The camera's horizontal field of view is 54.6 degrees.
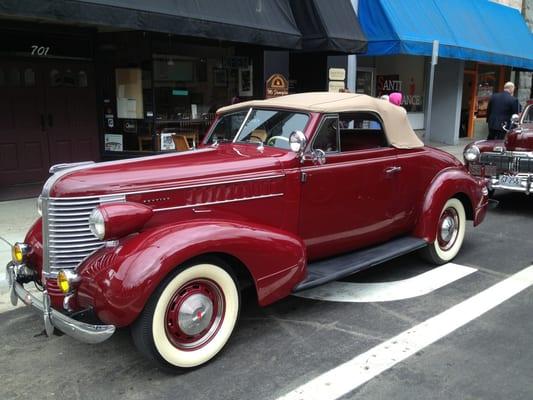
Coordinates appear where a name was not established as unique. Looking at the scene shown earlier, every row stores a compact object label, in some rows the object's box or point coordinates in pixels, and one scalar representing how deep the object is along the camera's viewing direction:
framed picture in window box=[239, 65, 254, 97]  11.08
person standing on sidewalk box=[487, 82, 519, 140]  11.12
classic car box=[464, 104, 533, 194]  7.60
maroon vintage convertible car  3.20
